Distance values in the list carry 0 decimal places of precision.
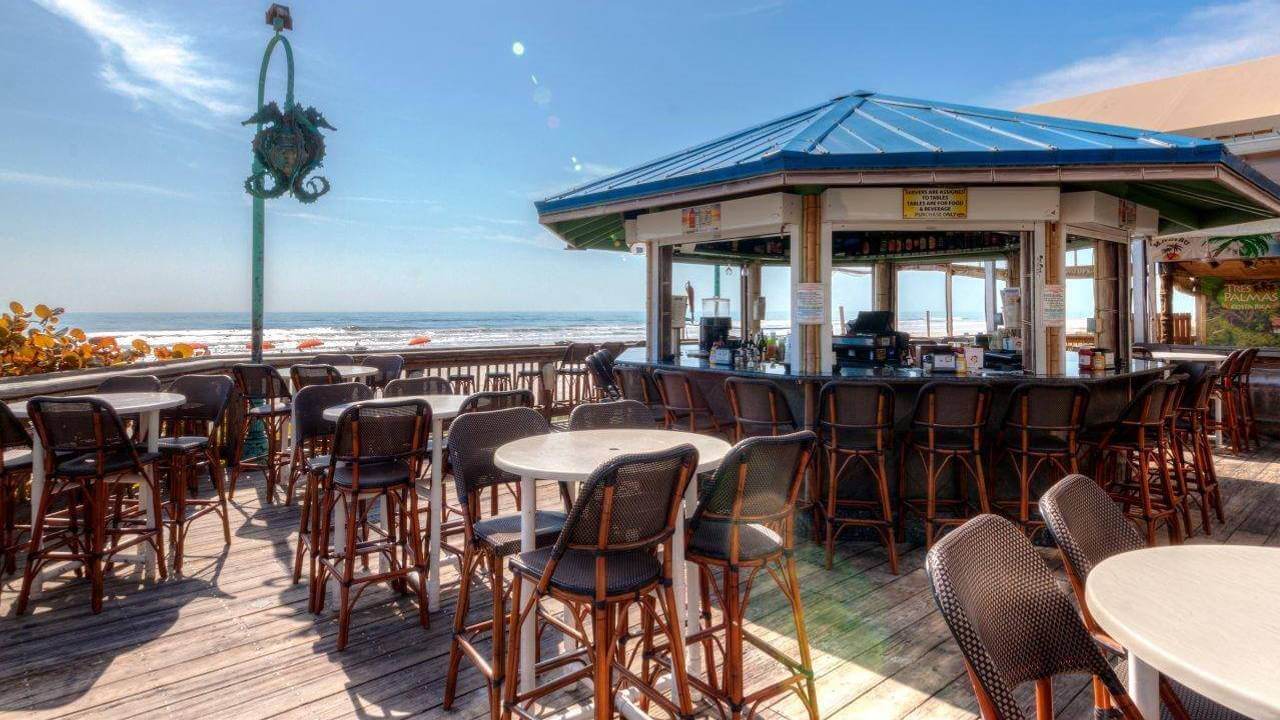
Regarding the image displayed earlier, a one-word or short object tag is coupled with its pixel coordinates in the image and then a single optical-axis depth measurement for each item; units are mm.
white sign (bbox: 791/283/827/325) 4652
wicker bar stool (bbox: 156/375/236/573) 3920
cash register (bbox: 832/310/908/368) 6004
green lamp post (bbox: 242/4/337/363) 5852
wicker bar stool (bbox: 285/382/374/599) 3535
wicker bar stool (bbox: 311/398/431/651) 3006
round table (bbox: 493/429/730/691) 2180
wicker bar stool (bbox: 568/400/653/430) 3102
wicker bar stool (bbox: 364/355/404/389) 6684
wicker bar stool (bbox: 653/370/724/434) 4625
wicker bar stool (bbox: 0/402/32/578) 3428
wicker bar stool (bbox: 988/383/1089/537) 3816
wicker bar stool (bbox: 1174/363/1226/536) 4727
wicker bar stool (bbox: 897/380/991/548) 3807
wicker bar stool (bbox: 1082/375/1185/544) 4082
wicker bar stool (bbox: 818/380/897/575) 3818
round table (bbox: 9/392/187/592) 3371
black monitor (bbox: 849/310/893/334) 6625
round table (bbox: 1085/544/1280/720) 909
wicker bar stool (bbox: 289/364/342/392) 5449
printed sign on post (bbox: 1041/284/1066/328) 4680
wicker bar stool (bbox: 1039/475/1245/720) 1342
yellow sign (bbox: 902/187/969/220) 4512
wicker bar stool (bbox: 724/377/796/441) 3963
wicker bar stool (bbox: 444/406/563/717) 2254
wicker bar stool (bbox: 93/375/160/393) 4418
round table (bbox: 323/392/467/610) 3246
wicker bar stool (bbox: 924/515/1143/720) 1133
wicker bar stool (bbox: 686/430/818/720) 2160
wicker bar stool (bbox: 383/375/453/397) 4473
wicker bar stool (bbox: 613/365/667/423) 5242
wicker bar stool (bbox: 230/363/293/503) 5406
